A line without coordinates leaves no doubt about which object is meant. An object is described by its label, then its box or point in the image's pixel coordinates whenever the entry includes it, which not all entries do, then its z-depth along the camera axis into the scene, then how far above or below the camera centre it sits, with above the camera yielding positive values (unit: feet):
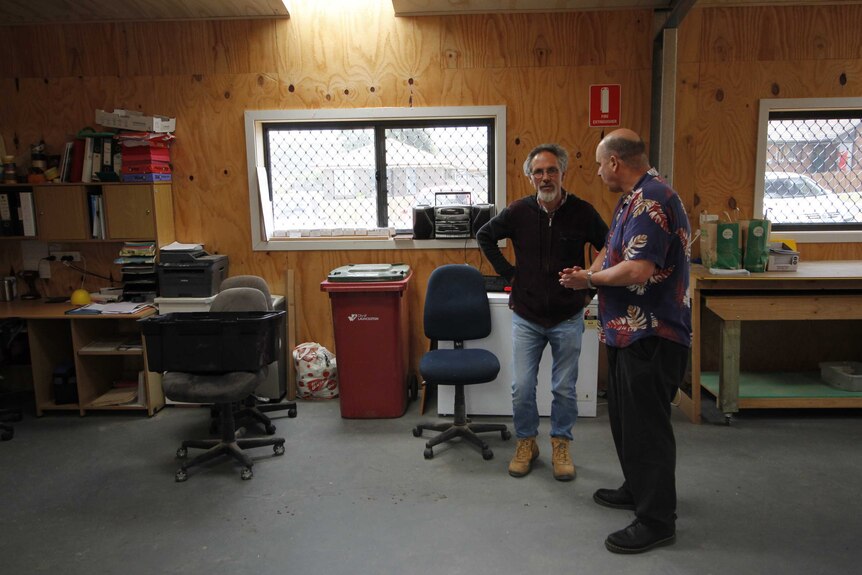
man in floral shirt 6.95 -1.35
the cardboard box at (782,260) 11.75 -1.16
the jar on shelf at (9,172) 13.16 +1.07
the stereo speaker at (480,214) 12.95 -0.11
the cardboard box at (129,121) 12.96 +2.10
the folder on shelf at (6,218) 13.16 +0.07
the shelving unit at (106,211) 12.91 +0.16
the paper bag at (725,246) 11.50 -0.83
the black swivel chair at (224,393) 9.53 -2.80
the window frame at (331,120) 13.12 +1.16
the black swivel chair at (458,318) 10.80 -2.03
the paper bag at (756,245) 11.57 -0.84
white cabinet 11.73 -3.45
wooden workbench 11.17 -2.05
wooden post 13.32 -2.46
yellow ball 12.91 -1.68
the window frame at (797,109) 12.84 +1.34
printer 12.66 -1.21
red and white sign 12.95 +2.17
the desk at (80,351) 12.26 -2.73
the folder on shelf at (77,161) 13.20 +1.27
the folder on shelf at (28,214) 13.04 +0.14
